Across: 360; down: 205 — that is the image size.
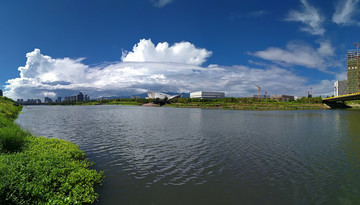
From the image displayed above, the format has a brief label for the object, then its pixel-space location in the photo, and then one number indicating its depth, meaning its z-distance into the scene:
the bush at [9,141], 12.42
